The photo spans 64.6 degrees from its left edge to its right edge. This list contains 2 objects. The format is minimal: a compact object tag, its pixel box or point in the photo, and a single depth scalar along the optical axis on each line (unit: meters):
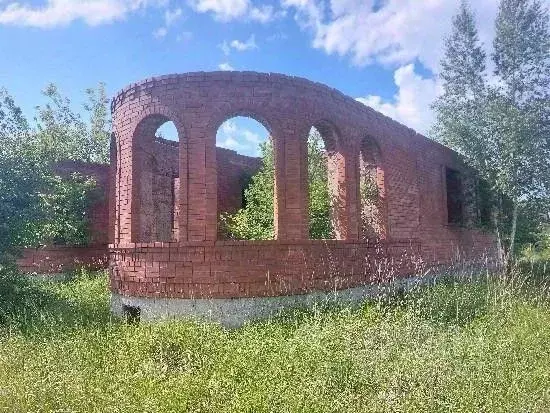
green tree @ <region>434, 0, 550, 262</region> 12.89
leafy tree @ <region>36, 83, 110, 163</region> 24.38
